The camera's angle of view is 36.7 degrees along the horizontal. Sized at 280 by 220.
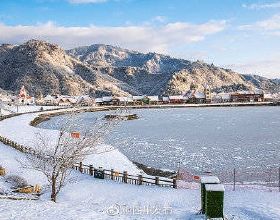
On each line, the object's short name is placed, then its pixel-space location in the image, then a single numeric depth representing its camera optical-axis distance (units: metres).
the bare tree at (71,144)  22.48
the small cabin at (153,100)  184.50
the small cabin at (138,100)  180.52
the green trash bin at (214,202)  16.03
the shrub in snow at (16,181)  27.73
